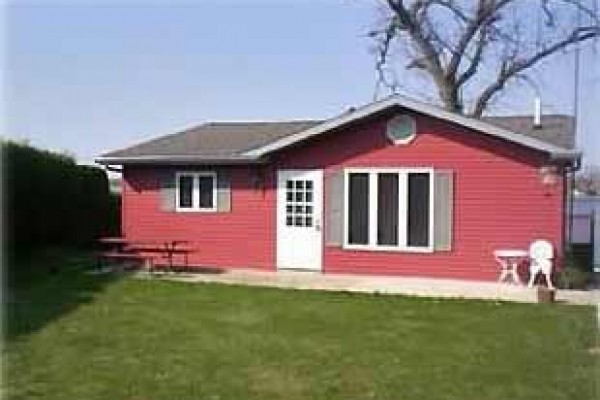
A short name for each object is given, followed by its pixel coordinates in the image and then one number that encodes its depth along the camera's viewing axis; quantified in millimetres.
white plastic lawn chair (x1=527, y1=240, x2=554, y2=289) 14562
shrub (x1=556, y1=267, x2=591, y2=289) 14641
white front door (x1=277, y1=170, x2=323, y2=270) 16266
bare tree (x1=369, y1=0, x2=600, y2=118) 29328
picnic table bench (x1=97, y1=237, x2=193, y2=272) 16438
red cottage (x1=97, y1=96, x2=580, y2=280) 15102
